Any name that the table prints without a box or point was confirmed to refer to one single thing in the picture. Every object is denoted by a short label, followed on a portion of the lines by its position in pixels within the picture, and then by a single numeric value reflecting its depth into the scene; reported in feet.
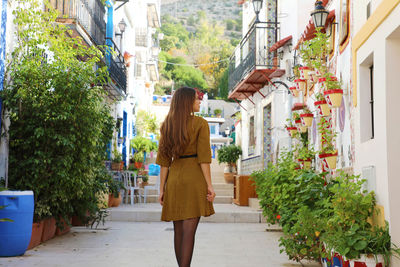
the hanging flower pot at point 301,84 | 32.07
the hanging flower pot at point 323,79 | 24.03
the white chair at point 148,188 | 53.72
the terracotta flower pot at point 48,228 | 27.77
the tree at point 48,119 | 25.70
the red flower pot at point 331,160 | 24.42
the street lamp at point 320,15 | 26.43
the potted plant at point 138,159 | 69.56
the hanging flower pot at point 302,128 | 33.16
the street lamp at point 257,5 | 46.78
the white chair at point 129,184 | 52.89
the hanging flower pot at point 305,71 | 29.45
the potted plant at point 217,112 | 133.69
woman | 14.96
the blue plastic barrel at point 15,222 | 22.04
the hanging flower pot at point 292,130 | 35.96
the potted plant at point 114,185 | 34.51
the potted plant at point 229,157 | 67.10
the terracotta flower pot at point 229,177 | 67.10
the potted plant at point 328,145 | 24.45
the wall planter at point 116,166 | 54.90
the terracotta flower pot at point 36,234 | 25.35
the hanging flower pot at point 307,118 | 30.86
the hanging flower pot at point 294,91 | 34.76
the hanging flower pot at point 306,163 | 30.62
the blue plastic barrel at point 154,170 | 81.97
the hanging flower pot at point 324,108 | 25.71
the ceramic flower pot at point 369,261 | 14.89
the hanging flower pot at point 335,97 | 23.22
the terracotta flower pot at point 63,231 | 30.82
